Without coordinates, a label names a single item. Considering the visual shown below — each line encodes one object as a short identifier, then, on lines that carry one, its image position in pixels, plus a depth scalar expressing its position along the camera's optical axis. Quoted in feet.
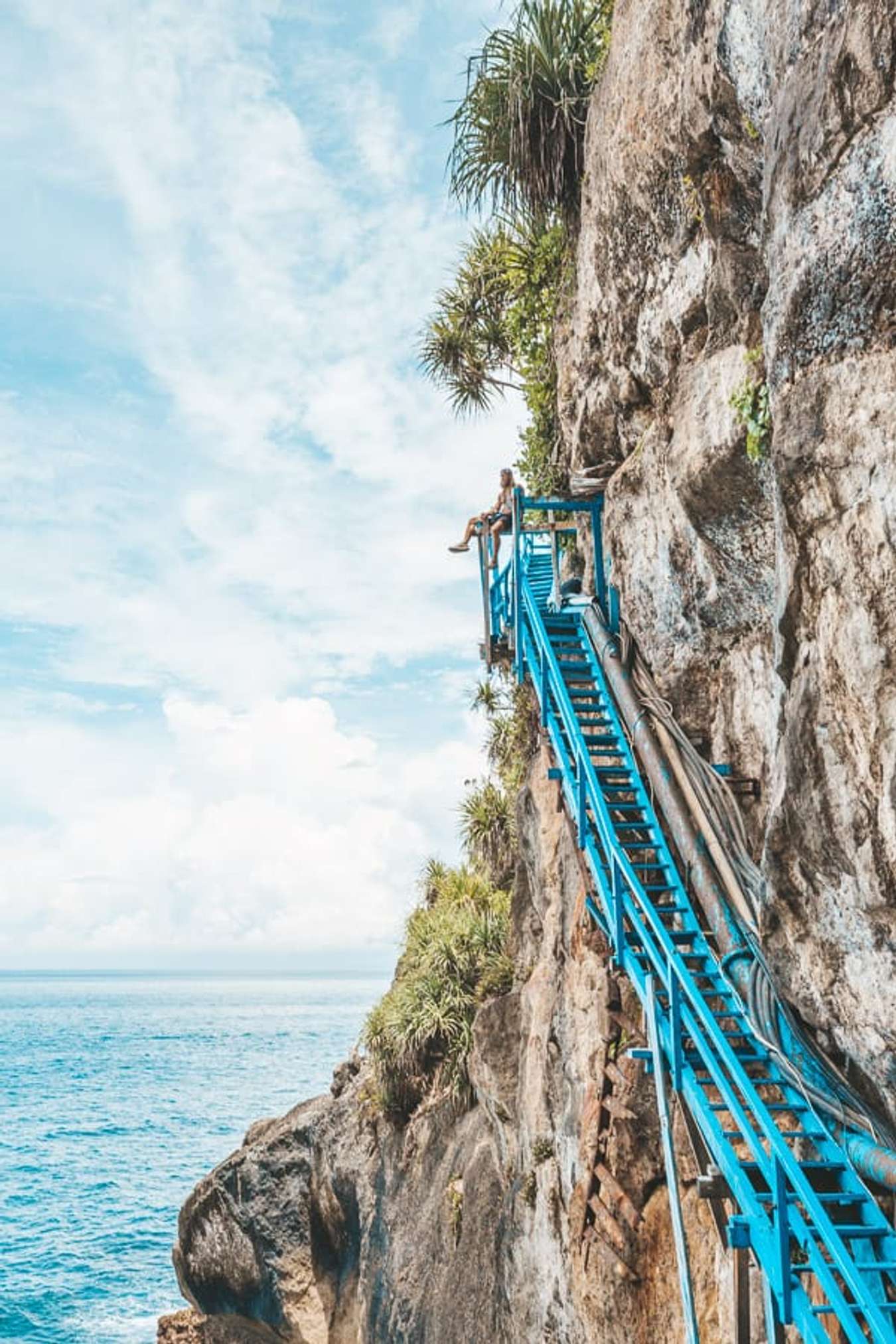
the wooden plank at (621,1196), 29.71
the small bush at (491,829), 61.00
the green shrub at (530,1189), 36.37
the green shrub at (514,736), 47.55
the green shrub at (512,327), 47.52
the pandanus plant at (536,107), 39.68
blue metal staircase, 20.75
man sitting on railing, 45.57
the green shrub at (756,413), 27.09
